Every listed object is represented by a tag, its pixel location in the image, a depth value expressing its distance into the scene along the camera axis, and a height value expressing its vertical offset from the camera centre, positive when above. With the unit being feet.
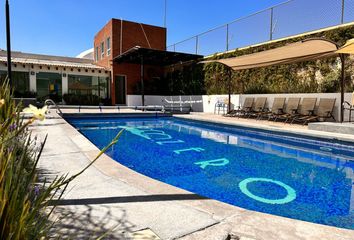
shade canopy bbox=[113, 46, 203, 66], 52.70 +10.54
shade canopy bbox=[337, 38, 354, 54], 22.93 +5.46
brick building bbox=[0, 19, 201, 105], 58.54 +7.66
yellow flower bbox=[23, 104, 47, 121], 2.39 -0.11
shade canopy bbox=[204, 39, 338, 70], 26.03 +6.30
